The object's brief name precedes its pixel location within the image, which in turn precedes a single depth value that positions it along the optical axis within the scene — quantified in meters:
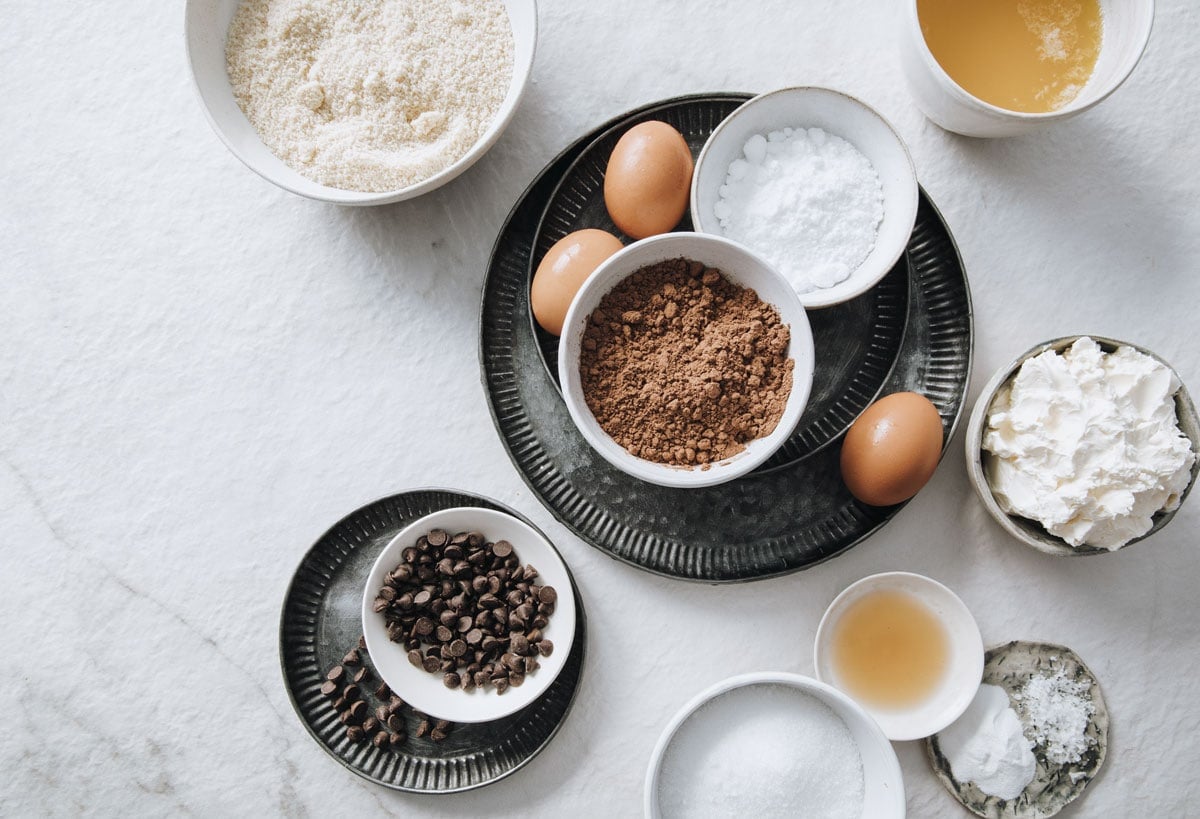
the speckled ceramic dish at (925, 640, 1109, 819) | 0.71
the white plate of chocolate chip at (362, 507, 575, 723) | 0.69
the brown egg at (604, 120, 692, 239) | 0.65
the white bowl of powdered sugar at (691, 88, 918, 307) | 0.65
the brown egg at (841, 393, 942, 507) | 0.65
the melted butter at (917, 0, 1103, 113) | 0.68
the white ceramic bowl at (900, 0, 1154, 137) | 0.66
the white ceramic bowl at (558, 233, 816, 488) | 0.63
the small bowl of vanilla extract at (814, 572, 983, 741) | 0.70
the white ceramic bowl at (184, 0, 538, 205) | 0.66
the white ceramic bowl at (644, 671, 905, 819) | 0.65
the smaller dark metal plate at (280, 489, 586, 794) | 0.70
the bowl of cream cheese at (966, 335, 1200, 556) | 0.65
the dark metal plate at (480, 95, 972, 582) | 0.69
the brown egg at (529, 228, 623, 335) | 0.65
